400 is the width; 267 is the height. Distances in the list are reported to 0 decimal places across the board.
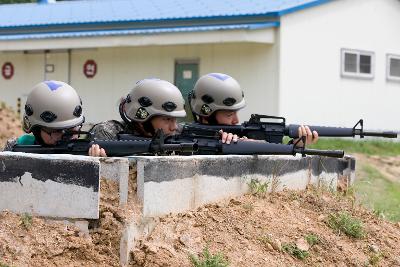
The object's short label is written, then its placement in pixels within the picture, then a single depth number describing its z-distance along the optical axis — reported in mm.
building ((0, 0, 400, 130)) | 36499
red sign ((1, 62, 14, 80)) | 44011
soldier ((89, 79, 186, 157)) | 13434
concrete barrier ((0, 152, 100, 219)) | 10856
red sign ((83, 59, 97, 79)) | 41303
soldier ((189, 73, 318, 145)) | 16213
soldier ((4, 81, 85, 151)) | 13034
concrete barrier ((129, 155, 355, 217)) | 11279
